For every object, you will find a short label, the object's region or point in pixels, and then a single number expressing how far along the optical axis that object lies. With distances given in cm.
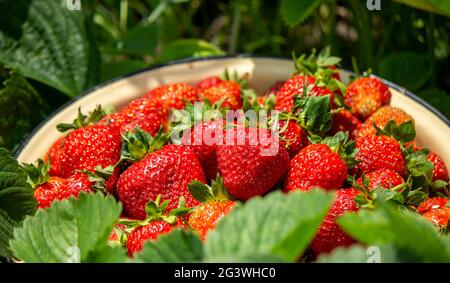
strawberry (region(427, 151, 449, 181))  88
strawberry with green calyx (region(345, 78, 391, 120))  94
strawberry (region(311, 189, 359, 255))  75
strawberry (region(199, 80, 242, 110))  94
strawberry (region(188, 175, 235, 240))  73
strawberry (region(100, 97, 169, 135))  91
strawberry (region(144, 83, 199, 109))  96
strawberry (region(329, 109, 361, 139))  91
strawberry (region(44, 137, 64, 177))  91
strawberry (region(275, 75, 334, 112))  89
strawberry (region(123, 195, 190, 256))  73
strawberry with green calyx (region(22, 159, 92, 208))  84
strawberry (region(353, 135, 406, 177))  84
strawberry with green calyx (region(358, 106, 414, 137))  91
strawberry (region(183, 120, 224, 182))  82
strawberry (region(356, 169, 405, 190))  80
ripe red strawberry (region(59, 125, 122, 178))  86
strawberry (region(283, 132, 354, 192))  78
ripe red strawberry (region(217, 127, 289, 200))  78
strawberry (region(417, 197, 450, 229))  78
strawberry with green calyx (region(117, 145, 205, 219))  80
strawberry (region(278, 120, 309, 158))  83
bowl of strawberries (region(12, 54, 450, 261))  78
